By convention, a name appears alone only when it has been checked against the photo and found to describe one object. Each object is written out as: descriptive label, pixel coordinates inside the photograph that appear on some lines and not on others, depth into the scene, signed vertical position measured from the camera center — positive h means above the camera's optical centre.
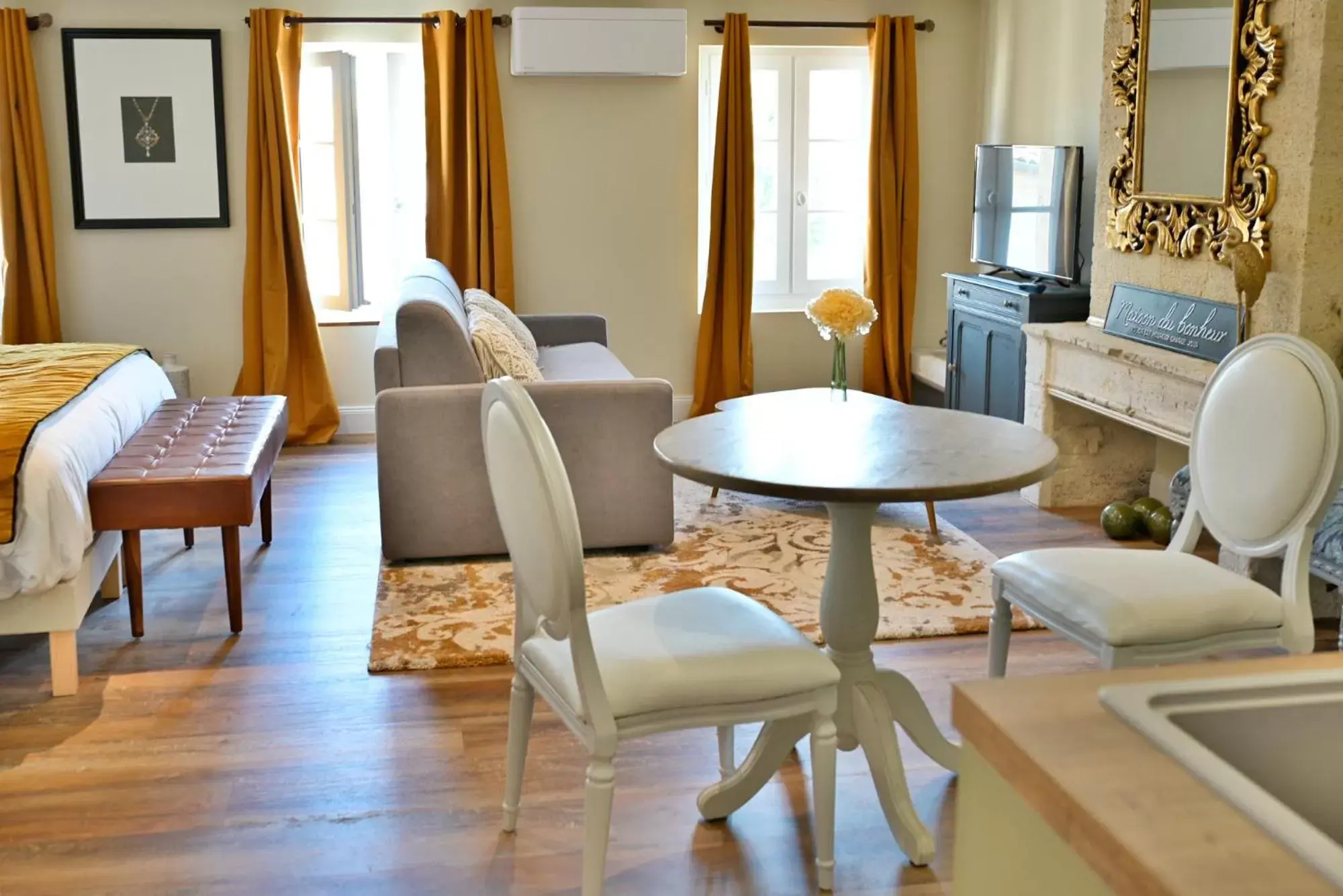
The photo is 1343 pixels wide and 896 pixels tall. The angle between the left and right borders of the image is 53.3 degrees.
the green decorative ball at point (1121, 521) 4.64 -1.03
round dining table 2.37 -0.46
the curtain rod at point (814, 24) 6.53 +0.95
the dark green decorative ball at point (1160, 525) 4.56 -1.03
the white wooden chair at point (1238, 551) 2.48 -0.64
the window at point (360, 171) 6.47 +0.24
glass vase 4.31 -0.49
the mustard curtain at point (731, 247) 6.47 -0.13
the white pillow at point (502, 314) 5.30 -0.38
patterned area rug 3.69 -1.11
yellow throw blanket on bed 3.19 -0.46
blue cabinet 5.33 -0.49
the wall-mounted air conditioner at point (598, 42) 6.27 +0.83
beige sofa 4.26 -0.71
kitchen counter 0.85 -0.40
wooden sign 4.15 -0.33
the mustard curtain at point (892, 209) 6.59 +0.05
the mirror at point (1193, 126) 4.01 +0.30
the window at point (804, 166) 6.81 +0.28
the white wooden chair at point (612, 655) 2.10 -0.72
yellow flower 4.25 -0.29
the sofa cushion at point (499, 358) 4.46 -0.46
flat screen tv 5.41 +0.04
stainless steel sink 1.09 -0.41
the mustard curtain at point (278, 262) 6.14 -0.19
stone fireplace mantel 4.65 -0.75
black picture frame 6.12 +0.46
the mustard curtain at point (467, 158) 6.27 +0.29
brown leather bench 3.48 -0.69
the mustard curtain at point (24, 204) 6.00 +0.07
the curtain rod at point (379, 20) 6.26 +0.92
